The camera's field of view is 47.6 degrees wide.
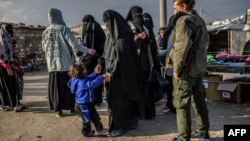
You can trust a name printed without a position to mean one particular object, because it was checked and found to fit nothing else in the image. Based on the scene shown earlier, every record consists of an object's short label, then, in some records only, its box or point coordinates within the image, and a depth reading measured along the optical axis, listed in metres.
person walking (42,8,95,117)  4.99
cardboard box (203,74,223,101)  6.17
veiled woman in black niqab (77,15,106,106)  5.65
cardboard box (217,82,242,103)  5.82
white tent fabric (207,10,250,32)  15.02
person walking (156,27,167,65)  5.09
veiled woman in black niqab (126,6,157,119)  4.59
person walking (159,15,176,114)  4.93
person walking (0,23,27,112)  5.48
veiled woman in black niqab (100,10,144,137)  3.93
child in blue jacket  4.08
